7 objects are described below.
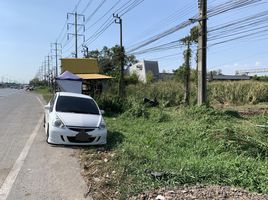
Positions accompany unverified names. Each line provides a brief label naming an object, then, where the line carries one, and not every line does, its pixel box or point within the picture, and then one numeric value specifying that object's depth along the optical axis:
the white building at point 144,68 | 44.84
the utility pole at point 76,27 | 30.36
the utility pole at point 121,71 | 16.90
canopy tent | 13.38
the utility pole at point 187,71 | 13.32
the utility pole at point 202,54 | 9.66
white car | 5.60
